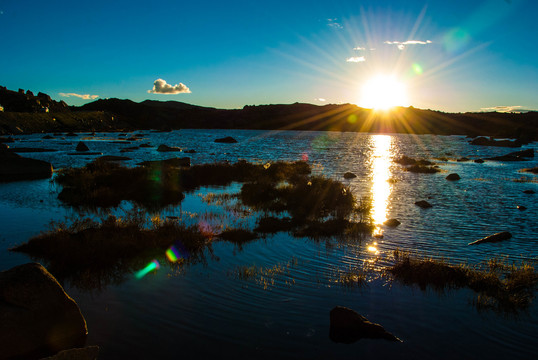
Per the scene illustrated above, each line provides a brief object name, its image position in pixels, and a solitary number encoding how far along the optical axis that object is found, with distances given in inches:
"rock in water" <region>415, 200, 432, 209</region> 776.5
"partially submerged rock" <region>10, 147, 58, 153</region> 1939.5
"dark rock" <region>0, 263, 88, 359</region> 224.1
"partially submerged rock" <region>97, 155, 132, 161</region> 1623.0
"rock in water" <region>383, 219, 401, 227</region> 611.3
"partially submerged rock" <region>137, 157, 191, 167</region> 1209.5
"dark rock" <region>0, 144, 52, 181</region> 1123.9
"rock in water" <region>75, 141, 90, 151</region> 2134.6
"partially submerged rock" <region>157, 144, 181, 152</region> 2229.3
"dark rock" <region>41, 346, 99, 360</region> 196.6
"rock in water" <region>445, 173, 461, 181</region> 1272.1
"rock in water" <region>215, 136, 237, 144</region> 3705.7
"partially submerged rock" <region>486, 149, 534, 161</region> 2214.1
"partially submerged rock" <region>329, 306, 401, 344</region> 259.6
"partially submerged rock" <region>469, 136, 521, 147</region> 3820.4
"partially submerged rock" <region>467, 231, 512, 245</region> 514.4
